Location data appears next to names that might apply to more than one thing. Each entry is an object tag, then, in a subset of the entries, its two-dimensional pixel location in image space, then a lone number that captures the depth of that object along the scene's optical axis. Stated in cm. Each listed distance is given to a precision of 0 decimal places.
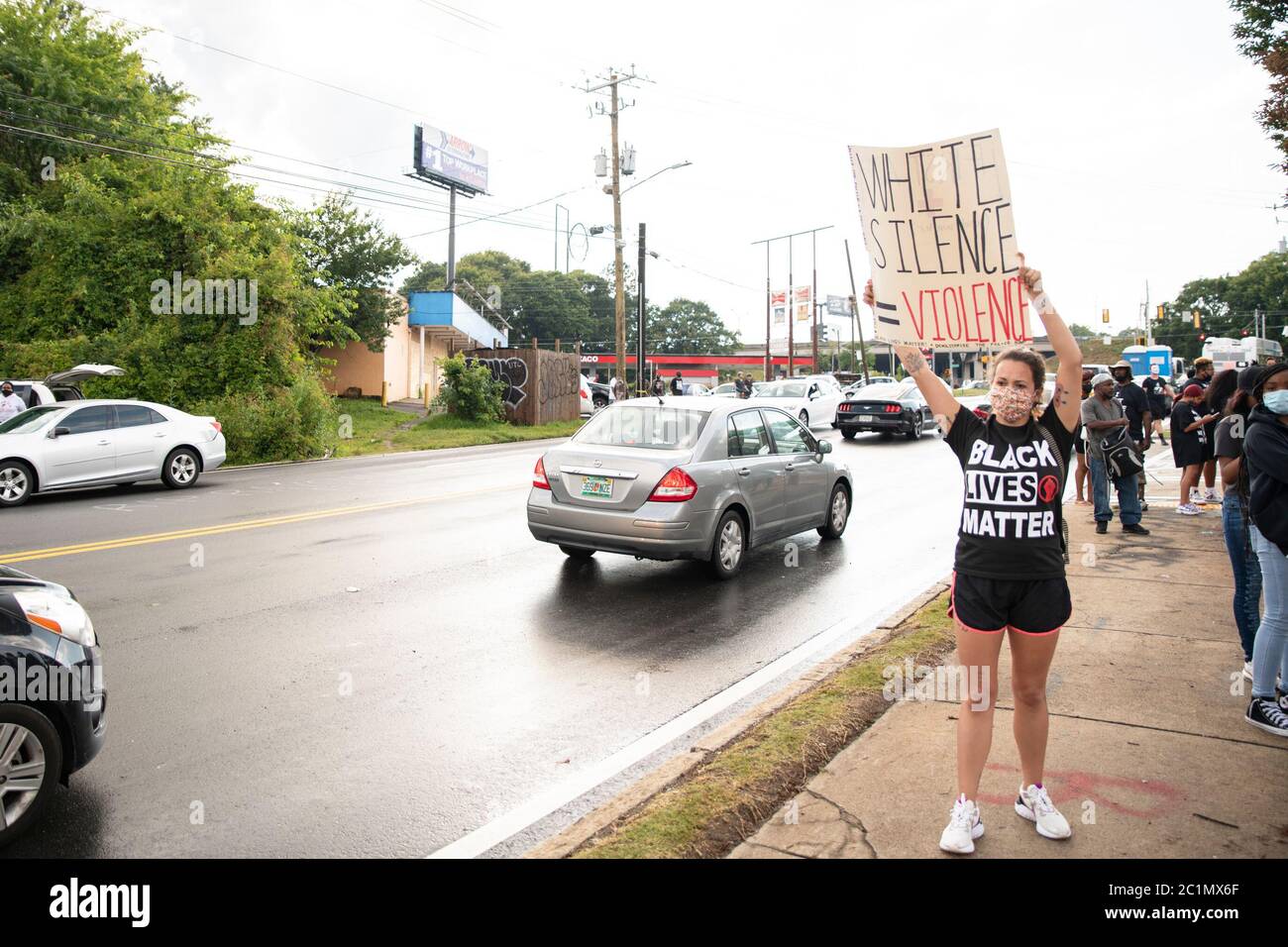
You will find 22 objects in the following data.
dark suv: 369
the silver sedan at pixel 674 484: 802
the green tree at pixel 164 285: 2027
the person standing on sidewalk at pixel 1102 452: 1070
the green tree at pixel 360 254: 3759
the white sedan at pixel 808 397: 2645
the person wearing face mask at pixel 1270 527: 451
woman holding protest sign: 350
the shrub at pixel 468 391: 2980
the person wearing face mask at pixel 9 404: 1617
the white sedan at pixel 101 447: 1303
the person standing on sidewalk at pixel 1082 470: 1269
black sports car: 2503
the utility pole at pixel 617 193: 3253
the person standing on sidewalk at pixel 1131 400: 1215
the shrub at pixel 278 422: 1973
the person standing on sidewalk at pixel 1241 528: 522
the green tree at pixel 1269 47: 1047
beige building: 3884
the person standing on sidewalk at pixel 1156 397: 1920
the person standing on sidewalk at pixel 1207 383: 1274
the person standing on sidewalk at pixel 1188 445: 1195
